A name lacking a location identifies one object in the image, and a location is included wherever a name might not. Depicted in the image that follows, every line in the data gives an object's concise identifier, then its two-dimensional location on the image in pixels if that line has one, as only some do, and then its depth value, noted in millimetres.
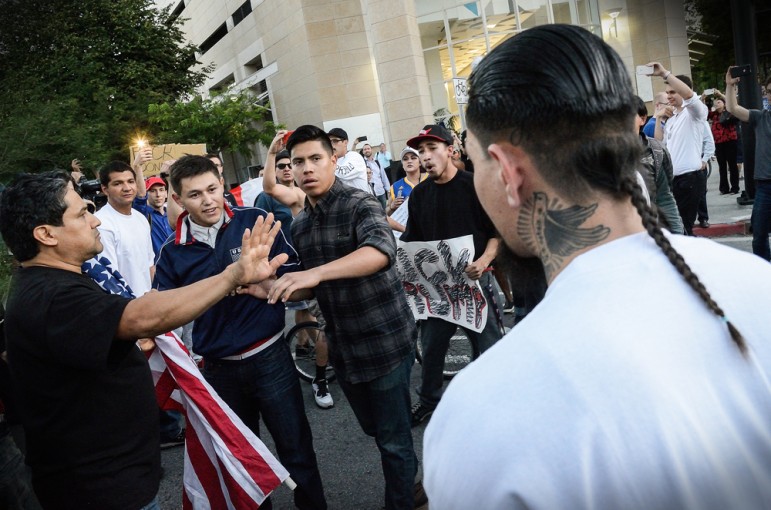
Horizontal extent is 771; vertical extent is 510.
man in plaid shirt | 2846
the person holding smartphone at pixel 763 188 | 5398
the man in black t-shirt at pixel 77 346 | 1977
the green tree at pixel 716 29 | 23147
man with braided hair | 700
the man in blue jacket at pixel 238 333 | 2932
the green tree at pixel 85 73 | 13711
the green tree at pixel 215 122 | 21641
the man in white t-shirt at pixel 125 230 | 4973
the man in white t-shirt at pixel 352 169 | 8820
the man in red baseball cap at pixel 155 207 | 5832
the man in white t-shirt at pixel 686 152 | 6645
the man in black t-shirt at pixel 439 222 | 4012
